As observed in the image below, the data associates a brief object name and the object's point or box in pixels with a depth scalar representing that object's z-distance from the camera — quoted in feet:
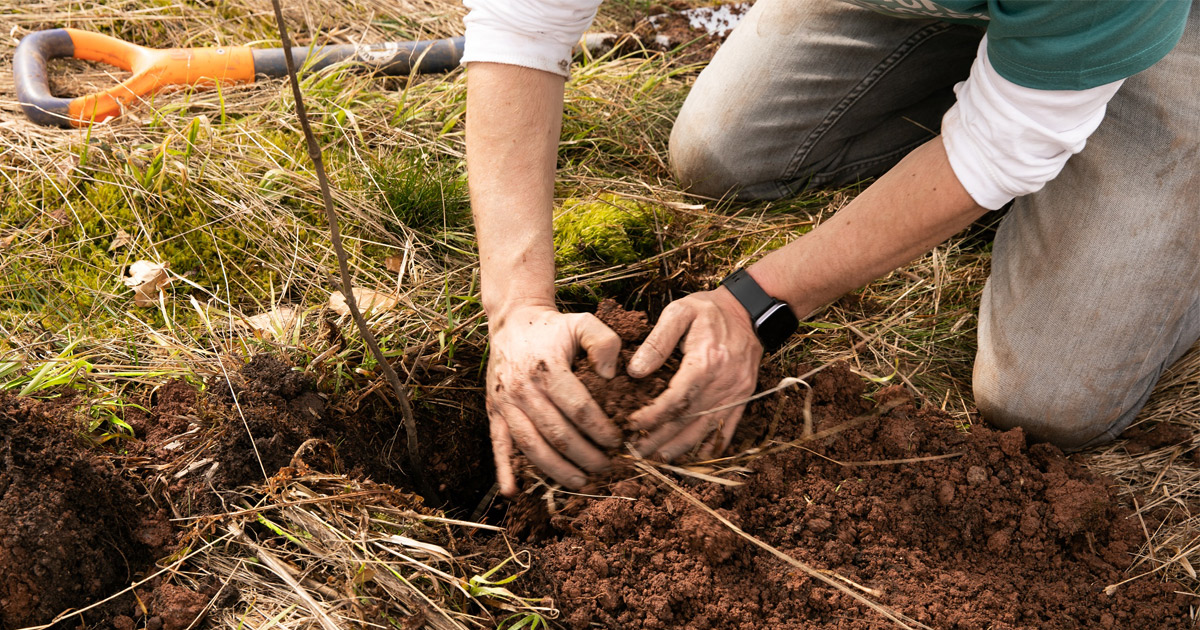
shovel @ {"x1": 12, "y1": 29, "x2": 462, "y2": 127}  7.98
